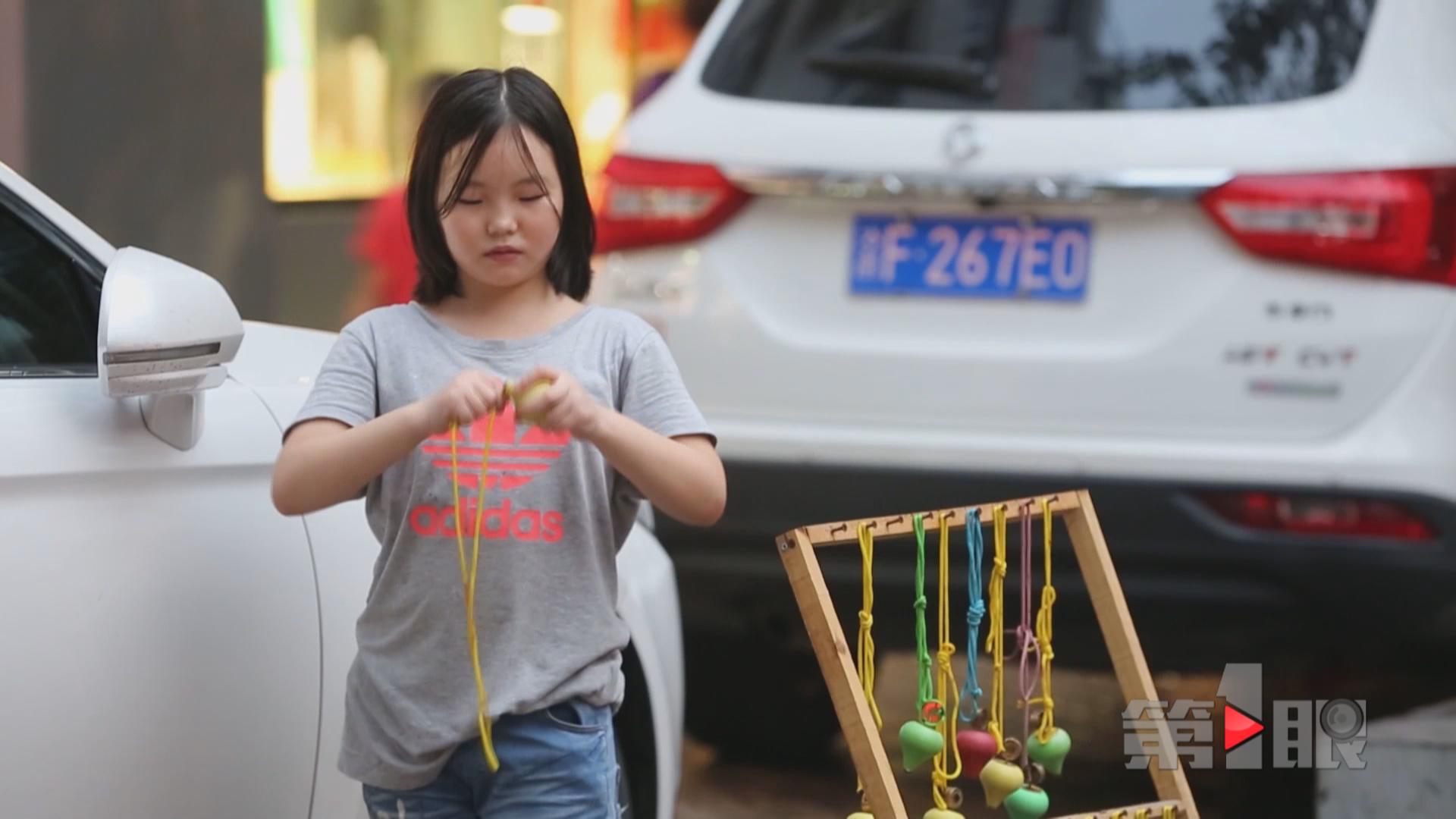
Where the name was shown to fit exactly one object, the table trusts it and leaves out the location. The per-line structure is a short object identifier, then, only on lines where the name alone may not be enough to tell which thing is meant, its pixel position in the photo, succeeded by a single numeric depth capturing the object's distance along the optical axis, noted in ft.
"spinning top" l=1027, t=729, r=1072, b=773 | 16.47
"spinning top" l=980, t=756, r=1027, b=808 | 15.83
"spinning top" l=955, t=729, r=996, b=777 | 16.06
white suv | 24.48
